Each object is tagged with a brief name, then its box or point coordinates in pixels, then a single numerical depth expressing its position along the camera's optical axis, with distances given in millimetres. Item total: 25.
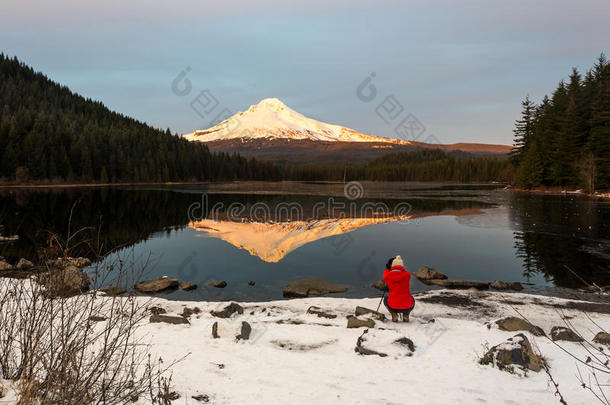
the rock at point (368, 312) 10727
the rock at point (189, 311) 10953
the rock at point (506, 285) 14984
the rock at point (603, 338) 8386
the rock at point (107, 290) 13078
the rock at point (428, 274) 16625
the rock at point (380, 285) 14984
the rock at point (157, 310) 10830
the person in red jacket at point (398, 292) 10352
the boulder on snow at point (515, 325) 9070
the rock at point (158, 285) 14727
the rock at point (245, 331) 8867
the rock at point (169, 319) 9922
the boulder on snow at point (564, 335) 8711
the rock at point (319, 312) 11061
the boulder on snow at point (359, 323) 9820
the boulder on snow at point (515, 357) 7090
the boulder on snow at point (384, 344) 7938
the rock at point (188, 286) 15316
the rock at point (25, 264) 16734
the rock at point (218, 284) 15695
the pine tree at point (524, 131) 88231
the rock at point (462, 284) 15195
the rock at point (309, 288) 14539
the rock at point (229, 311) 10898
